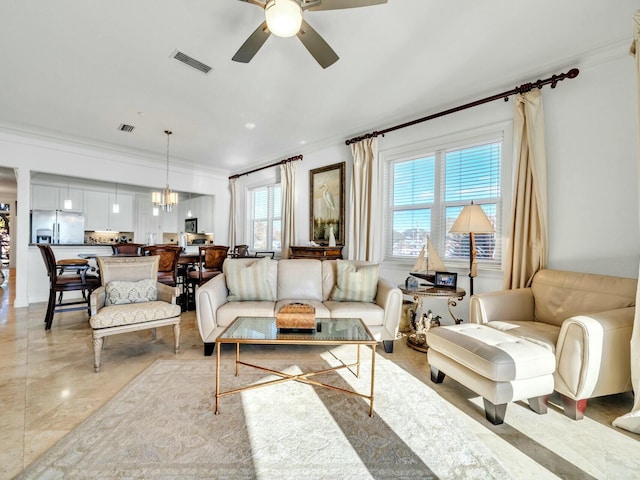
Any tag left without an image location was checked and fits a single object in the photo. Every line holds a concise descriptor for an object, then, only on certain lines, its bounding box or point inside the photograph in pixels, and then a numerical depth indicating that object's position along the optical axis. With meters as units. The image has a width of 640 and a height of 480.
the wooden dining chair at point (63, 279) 3.56
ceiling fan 1.72
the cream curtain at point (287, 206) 5.48
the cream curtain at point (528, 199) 2.83
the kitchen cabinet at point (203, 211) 7.20
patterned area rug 1.39
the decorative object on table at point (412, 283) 3.07
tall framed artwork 4.73
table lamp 2.83
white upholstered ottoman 1.73
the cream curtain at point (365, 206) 4.20
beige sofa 2.75
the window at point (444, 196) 3.36
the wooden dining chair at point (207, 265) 4.40
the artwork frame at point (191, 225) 7.77
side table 2.83
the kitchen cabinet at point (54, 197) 6.55
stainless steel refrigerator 6.48
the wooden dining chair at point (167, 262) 4.19
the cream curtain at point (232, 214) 7.04
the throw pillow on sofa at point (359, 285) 3.13
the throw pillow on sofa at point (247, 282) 3.15
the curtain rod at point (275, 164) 5.44
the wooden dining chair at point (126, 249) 4.93
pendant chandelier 5.13
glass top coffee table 1.85
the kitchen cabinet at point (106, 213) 7.14
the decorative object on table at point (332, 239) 4.61
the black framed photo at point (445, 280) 3.06
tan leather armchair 1.78
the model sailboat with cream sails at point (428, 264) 3.16
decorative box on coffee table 2.08
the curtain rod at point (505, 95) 2.73
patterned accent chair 2.54
